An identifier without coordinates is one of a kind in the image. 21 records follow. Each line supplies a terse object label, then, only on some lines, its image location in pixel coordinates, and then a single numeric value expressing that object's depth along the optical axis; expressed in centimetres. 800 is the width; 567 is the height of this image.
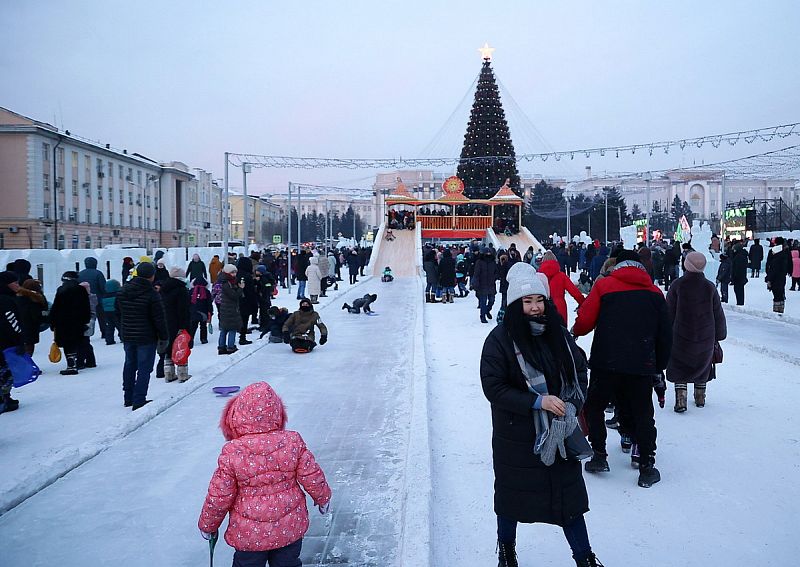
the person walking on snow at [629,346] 466
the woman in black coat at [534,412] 315
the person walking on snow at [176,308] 882
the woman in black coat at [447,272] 1958
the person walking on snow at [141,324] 744
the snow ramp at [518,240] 3744
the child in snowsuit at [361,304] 1706
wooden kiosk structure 4381
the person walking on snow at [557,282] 786
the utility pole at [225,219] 3617
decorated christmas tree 5481
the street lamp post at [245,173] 2353
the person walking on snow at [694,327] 647
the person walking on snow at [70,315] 932
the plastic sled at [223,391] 798
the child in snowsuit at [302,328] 1116
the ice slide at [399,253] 3403
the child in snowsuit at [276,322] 1220
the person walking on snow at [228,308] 1086
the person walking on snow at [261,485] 293
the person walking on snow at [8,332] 646
